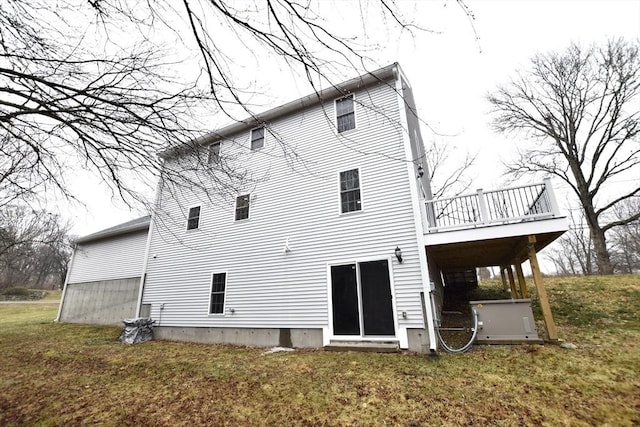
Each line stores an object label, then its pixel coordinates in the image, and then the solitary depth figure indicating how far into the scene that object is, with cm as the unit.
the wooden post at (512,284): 923
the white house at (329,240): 644
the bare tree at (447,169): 1628
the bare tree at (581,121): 1332
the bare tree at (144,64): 229
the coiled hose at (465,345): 575
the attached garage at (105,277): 1210
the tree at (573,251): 2644
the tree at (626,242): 2648
